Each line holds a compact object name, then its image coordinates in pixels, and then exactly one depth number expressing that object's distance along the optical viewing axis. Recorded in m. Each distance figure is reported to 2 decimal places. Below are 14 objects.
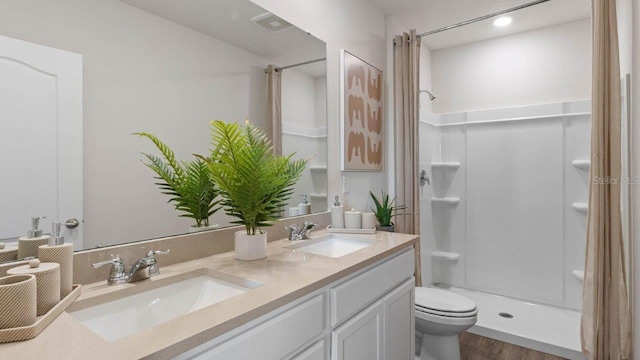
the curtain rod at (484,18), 2.16
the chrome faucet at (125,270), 0.99
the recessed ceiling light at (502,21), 2.71
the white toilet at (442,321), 1.83
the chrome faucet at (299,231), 1.66
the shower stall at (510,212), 2.69
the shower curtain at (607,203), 1.79
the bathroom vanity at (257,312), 0.63
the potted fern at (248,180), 1.16
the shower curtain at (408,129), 2.51
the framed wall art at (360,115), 2.18
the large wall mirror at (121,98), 0.89
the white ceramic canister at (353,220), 1.92
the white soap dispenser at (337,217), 1.97
